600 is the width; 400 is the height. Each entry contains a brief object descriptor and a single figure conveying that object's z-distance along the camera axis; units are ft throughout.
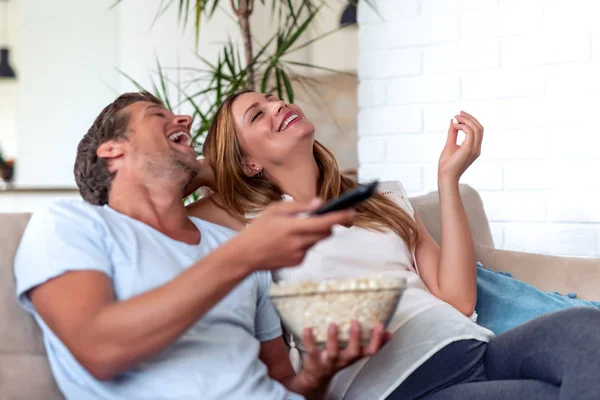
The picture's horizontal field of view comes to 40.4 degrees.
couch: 3.99
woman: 4.67
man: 3.45
